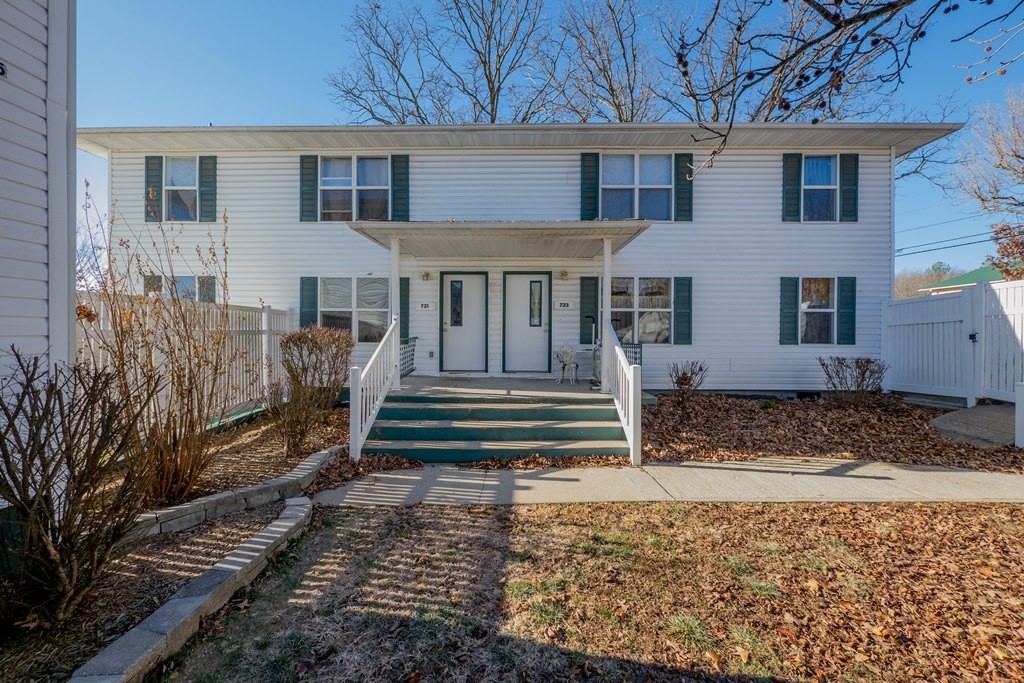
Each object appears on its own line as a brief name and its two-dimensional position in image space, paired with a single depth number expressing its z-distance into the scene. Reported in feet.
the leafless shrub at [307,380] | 17.79
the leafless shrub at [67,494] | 7.60
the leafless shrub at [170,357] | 12.80
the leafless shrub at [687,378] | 27.53
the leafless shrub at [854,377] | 28.32
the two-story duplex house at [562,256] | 31.73
